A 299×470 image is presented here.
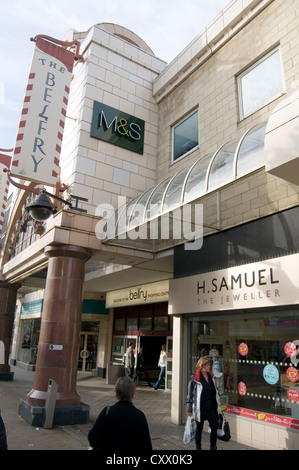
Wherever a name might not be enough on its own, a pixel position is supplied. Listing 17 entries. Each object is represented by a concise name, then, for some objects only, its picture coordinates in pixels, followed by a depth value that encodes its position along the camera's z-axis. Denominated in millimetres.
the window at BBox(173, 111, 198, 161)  10366
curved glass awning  6098
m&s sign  10641
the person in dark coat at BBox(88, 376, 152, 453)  2852
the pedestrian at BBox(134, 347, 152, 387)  13536
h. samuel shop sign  5750
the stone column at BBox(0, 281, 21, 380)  14894
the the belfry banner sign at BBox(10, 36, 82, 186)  9133
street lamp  8500
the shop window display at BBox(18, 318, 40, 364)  20141
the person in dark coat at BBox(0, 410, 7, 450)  2828
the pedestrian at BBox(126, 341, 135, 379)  13812
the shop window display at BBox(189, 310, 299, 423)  5957
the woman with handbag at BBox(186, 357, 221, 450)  5422
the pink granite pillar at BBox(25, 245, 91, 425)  7926
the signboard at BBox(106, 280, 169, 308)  12585
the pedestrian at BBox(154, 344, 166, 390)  12959
